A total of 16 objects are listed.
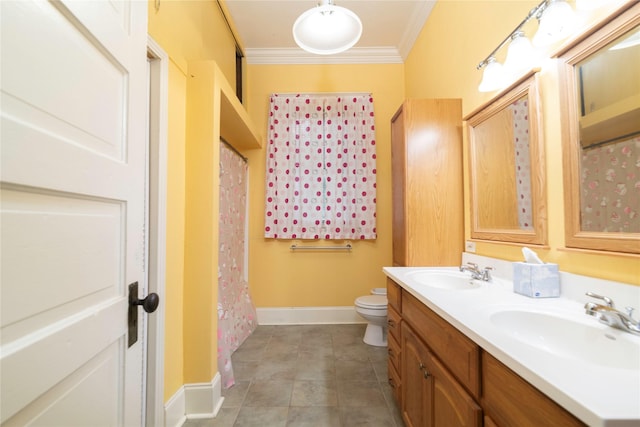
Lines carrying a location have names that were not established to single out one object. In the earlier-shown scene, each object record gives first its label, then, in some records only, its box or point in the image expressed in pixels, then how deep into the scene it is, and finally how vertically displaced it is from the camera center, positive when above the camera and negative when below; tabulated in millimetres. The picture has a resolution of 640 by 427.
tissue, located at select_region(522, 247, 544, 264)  1038 -162
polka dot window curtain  2668 +485
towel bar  2703 -306
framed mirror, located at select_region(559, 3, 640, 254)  783 +281
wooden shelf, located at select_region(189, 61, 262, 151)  1479 +817
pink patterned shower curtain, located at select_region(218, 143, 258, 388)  1806 -411
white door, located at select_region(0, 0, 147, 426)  388 +23
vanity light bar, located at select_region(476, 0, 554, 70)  988 +841
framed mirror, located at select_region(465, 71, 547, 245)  1126 +266
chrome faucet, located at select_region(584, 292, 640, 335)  683 -284
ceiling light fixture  1377 +1104
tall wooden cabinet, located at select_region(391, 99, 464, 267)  1729 +246
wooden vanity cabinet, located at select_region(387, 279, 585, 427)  548 -496
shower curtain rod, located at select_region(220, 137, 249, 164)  2074 +649
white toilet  2091 -811
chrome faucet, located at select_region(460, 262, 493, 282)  1313 -293
